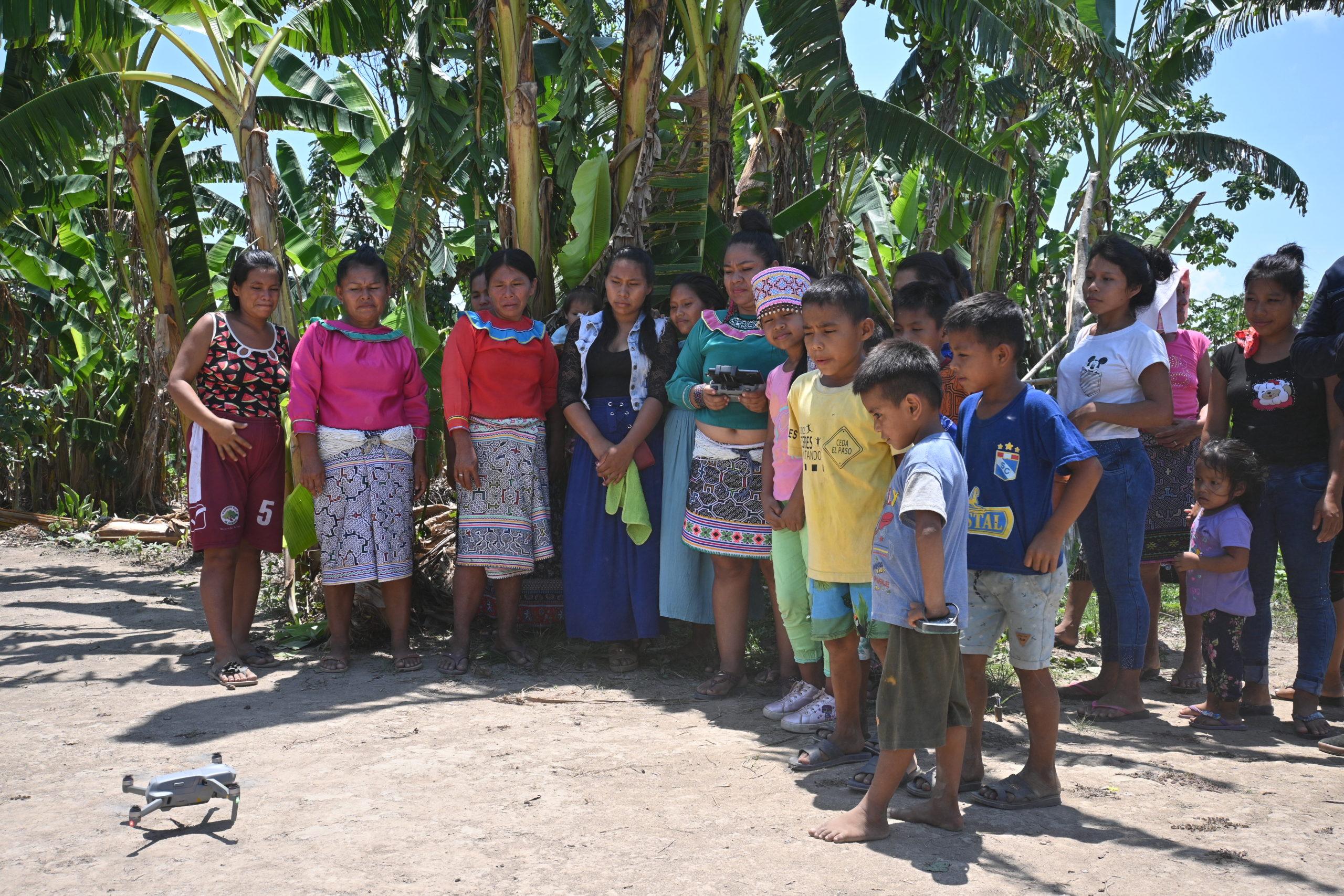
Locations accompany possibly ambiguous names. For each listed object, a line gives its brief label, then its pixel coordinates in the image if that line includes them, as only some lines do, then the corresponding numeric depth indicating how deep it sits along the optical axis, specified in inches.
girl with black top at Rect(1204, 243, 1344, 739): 144.7
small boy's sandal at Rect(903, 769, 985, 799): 114.8
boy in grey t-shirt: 99.0
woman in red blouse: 173.2
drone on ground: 102.2
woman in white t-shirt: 142.6
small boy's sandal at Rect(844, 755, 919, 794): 115.5
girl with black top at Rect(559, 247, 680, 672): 171.2
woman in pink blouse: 168.9
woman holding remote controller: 156.1
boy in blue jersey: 107.6
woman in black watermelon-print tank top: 168.4
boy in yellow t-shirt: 118.6
